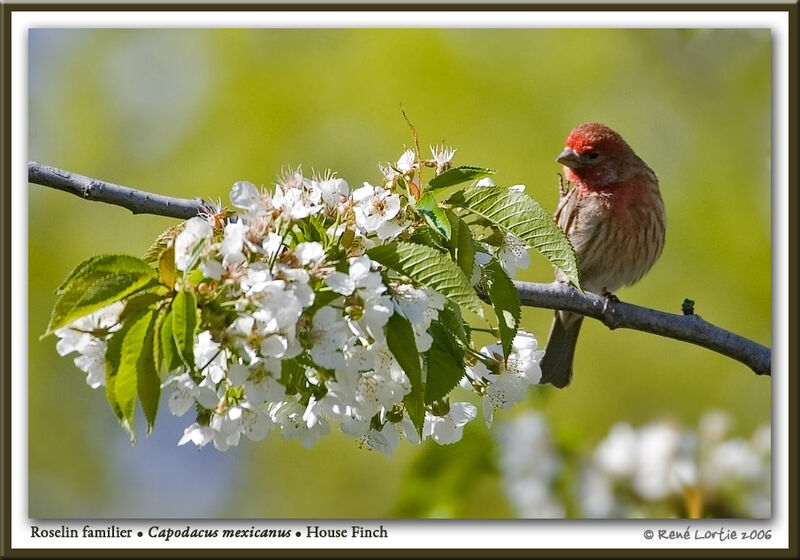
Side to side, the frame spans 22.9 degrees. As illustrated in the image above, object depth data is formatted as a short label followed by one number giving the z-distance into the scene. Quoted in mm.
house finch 9094
